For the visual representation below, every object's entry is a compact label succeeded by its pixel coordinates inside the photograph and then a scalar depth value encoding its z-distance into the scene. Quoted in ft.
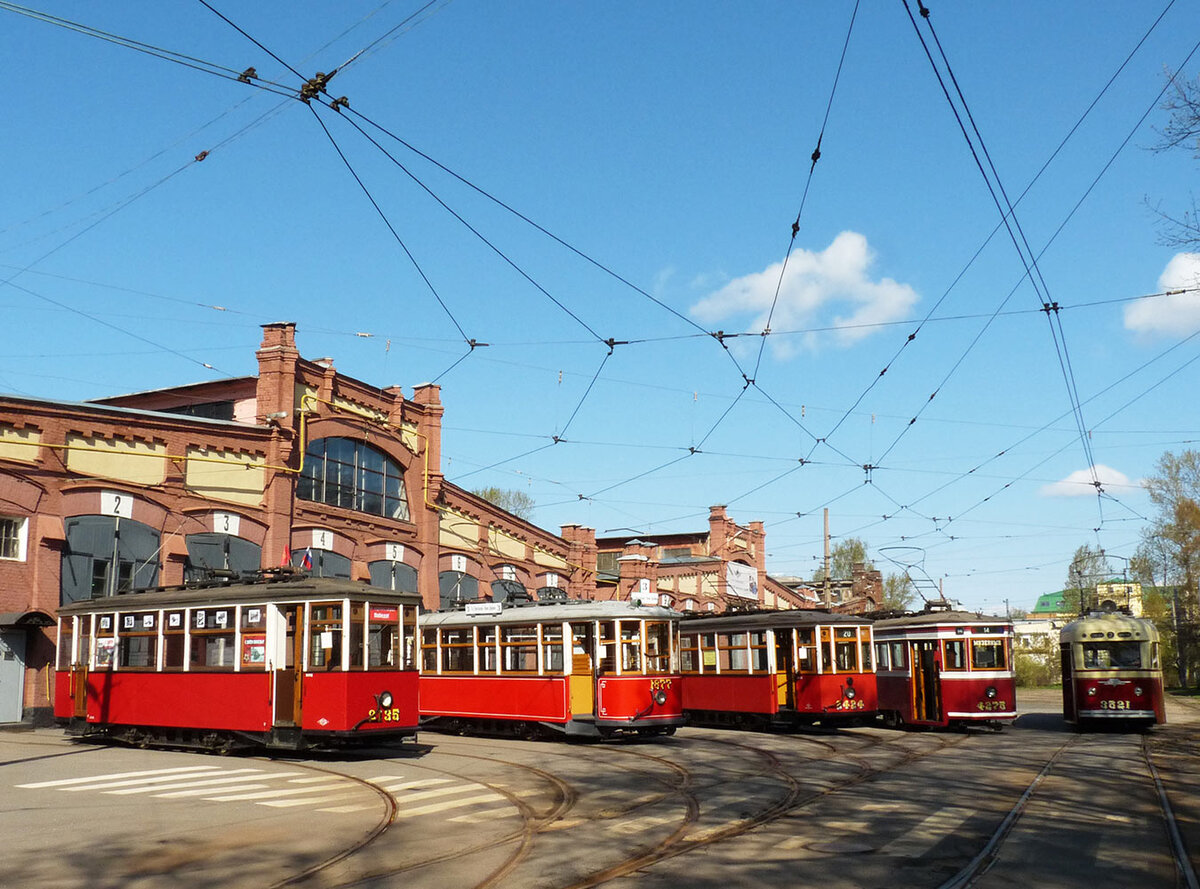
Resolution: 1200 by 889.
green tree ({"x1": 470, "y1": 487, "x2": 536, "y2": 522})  229.45
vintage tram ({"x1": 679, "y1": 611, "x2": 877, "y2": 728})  80.23
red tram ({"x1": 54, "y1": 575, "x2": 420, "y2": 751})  57.47
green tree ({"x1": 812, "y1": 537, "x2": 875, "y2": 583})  276.41
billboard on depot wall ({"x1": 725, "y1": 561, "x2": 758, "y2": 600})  179.22
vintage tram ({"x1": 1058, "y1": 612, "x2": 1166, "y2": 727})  82.99
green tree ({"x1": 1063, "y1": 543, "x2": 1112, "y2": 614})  213.05
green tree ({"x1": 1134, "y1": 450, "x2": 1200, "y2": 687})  177.99
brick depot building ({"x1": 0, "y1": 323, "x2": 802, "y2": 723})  79.82
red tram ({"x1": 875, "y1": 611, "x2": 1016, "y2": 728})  81.61
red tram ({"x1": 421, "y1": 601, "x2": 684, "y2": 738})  70.54
